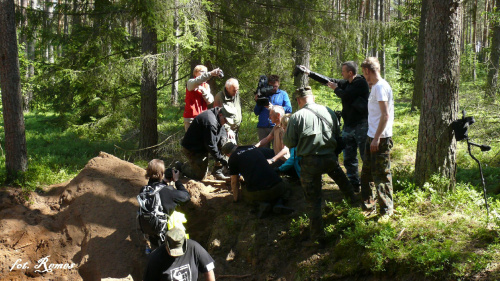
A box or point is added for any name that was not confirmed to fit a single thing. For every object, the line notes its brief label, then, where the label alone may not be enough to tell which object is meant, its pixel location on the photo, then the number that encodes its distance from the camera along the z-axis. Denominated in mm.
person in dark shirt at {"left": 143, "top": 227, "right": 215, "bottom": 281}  4363
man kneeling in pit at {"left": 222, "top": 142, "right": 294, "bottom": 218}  7074
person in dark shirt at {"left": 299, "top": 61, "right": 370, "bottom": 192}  6676
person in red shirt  8086
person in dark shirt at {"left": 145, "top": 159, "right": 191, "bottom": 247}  6176
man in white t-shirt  5543
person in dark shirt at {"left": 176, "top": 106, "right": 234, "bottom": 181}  7754
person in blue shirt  8359
